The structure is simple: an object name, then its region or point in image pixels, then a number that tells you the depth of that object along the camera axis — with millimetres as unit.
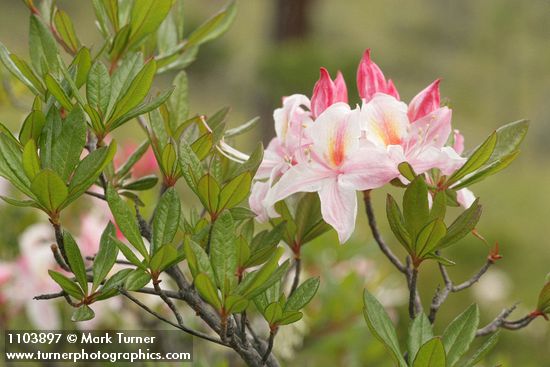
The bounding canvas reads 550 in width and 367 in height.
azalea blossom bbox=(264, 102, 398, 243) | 993
